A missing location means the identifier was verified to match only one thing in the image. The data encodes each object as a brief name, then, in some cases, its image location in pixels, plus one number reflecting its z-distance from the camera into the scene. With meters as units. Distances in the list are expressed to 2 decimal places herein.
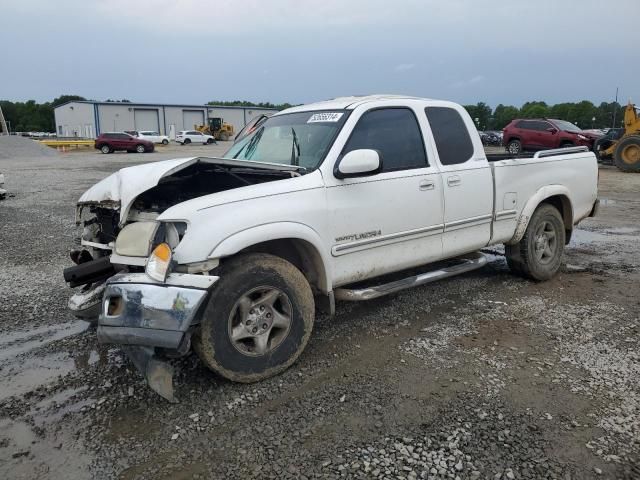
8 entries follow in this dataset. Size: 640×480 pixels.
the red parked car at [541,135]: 22.78
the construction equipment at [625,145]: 18.98
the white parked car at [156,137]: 48.54
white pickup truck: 3.20
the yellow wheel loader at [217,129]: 61.60
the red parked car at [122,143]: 39.75
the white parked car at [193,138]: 52.56
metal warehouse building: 70.69
